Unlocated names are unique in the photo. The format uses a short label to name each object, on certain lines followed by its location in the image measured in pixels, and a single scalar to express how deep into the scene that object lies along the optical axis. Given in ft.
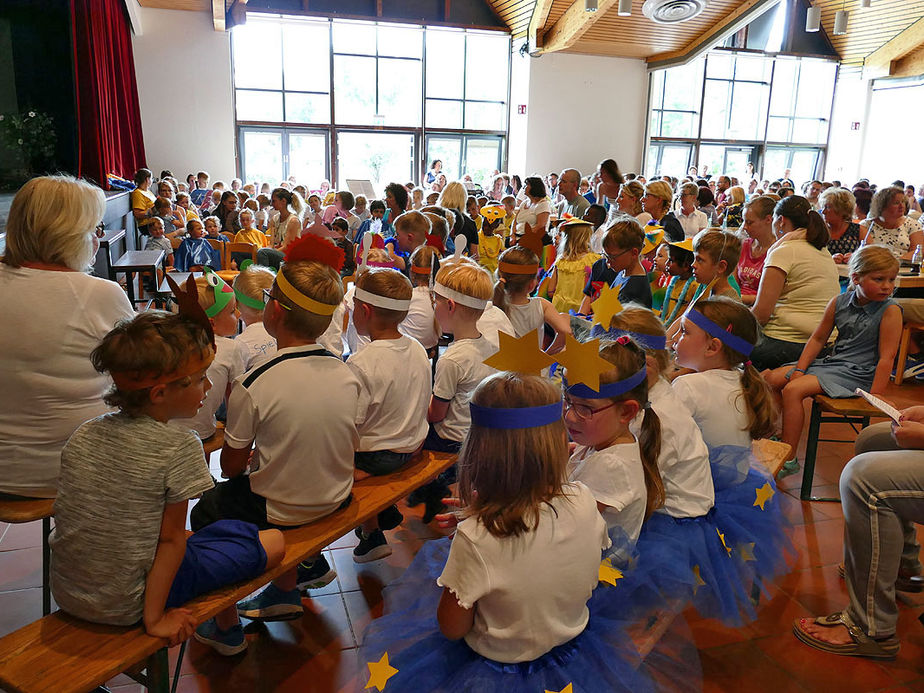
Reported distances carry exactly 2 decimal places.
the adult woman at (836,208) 15.30
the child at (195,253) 21.38
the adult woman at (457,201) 19.76
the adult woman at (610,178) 18.48
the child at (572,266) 13.97
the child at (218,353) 8.05
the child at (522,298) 10.98
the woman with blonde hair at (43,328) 6.28
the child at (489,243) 20.58
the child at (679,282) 12.52
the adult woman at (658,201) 16.51
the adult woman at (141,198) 27.62
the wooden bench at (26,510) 6.08
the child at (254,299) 9.23
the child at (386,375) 7.75
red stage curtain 25.80
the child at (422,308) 11.96
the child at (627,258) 11.92
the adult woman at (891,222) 18.51
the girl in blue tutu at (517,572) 4.50
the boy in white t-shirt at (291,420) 6.29
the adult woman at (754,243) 13.67
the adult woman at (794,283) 11.76
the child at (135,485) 4.68
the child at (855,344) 9.91
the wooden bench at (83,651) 4.33
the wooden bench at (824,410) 9.66
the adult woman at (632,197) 17.71
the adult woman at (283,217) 21.35
